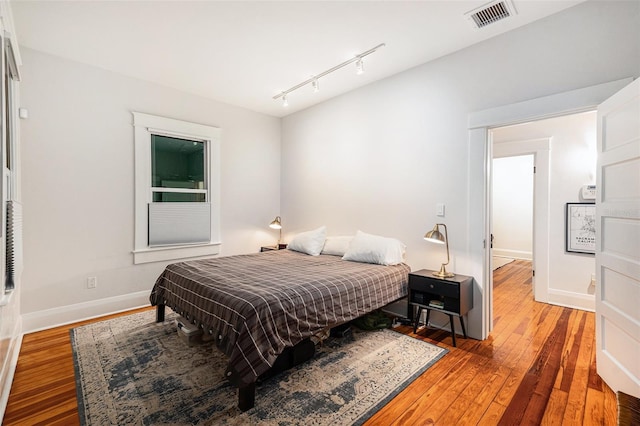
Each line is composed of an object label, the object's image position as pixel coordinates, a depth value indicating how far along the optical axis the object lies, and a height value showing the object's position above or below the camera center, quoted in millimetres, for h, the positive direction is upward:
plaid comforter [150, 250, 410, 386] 1836 -701
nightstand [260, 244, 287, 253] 4554 -622
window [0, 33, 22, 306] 1812 +106
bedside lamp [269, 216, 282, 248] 4633 -249
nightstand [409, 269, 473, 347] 2600 -797
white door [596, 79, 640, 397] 1738 -209
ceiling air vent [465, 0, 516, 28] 2277 +1606
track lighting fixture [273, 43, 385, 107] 2993 +1590
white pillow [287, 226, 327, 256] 3793 -445
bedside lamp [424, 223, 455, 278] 2768 -285
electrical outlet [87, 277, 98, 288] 3295 -846
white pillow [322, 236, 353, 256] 3670 -474
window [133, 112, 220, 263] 3646 +262
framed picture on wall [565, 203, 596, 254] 3574 -225
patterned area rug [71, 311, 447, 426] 1741 -1232
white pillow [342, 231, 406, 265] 3143 -463
